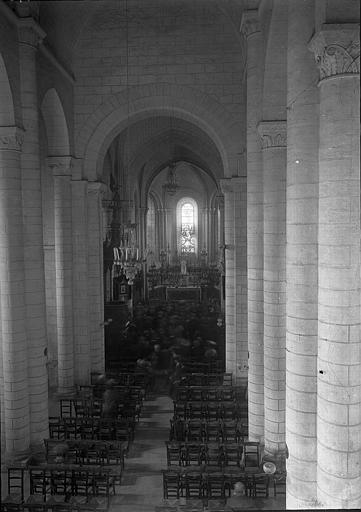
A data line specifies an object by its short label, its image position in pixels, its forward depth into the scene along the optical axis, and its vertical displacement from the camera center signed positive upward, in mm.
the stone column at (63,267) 18594 -982
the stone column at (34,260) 13516 -522
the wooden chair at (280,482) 11852 -5790
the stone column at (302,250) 8312 -192
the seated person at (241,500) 11180 -5836
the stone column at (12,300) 12844 -1522
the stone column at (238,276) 18750 -1393
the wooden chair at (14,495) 9664 -5496
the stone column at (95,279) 19859 -1524
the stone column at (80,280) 19250 -1521
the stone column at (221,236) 27133 +266
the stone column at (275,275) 12125 -881
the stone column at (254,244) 13445 -141
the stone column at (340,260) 7113 -321
